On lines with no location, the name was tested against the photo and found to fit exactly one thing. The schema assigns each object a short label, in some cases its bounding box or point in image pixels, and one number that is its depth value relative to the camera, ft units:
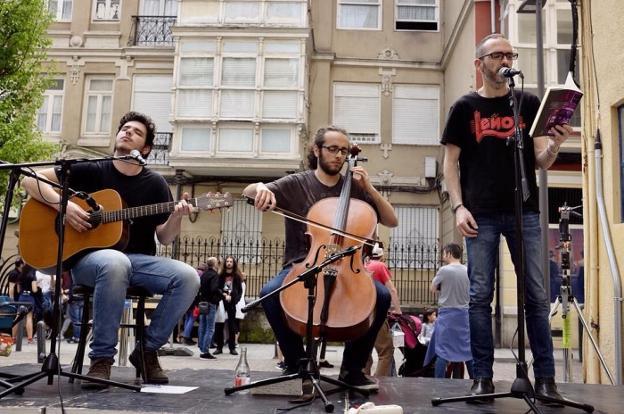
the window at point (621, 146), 21.62
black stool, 14.06
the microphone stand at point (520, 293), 11.14
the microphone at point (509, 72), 11.67
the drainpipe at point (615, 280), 20.26
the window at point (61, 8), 68.74
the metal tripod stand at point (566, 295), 21.17
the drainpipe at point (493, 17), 50.14
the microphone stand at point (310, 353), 11.57
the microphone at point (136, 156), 12.69
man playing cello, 13.20
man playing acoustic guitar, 13.33
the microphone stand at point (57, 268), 11.77
